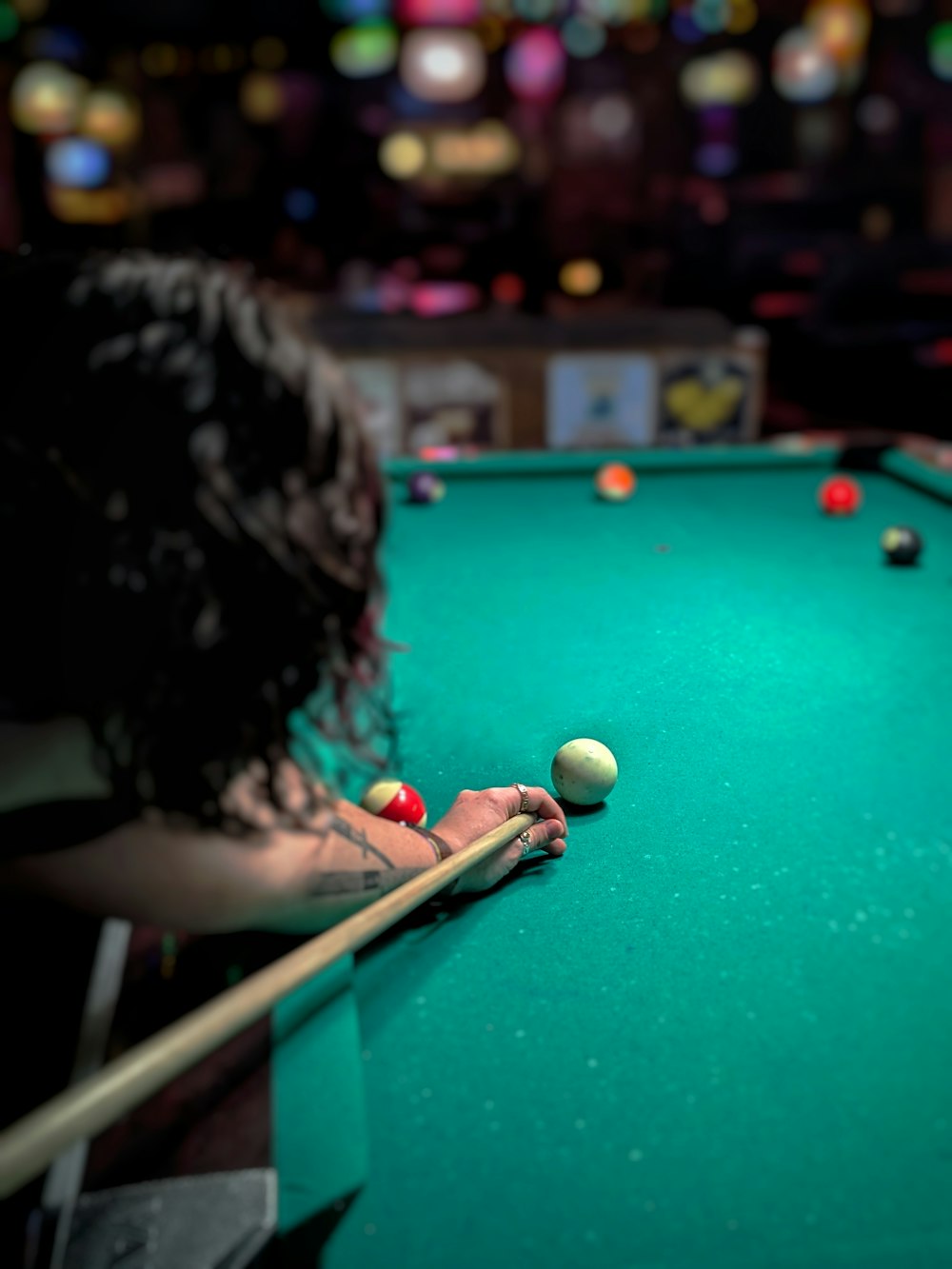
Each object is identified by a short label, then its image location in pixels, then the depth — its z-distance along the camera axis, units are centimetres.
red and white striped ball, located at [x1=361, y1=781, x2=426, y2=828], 128
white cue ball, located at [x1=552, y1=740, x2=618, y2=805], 133
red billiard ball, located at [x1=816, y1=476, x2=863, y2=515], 276
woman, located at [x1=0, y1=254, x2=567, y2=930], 85
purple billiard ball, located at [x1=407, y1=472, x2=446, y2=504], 294
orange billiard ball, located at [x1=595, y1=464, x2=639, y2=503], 298
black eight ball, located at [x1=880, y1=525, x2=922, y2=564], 229
